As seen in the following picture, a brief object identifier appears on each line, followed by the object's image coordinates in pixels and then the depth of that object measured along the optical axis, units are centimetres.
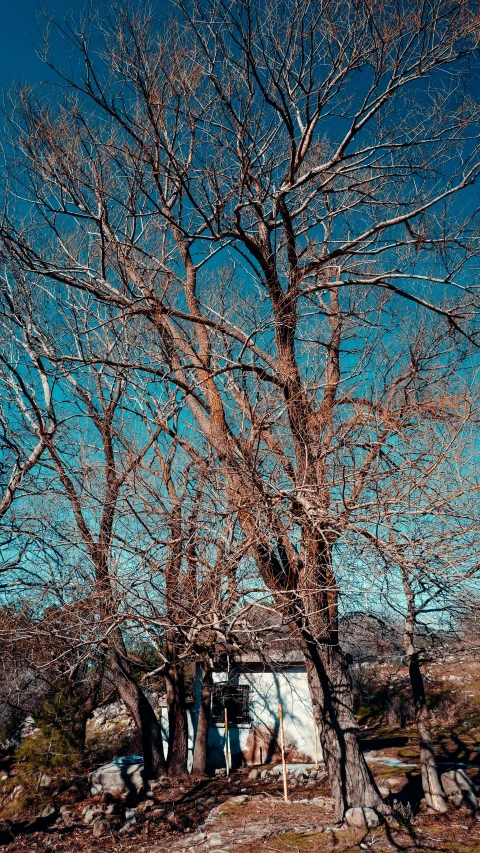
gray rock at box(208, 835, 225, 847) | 753
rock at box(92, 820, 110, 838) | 922
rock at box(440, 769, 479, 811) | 834
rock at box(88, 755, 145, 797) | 1205
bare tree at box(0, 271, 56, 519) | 701
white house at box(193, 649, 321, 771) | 1664
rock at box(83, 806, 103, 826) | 1029
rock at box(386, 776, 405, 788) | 1050
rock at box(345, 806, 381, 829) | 696
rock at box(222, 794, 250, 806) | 1052
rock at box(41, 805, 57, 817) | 1092
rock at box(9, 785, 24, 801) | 1273
